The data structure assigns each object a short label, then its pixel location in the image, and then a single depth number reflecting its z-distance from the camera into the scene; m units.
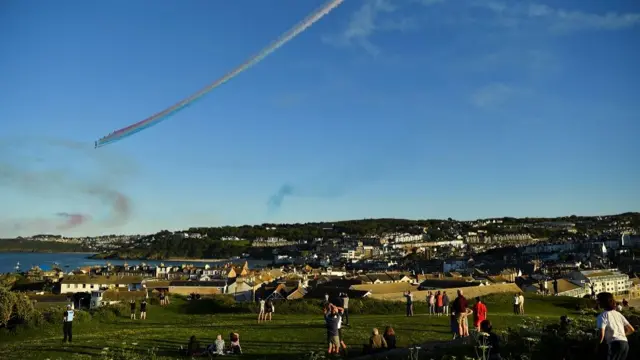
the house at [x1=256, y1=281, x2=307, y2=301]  42.19
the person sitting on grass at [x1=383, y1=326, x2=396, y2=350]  13.34
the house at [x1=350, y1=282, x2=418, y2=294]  38.17
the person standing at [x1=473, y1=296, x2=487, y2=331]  13.99
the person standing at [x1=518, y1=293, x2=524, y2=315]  24.03
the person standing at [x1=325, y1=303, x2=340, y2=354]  13.11
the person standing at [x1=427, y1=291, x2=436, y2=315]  22.14
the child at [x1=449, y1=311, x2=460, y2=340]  15.01
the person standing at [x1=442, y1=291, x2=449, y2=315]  22.25
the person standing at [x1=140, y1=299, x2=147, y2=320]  26.62
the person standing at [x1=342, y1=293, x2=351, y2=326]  19.17
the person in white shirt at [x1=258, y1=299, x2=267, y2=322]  20.92
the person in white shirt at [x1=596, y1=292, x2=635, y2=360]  7.95
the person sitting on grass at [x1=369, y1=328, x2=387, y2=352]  12.90
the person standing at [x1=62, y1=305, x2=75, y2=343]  16.52
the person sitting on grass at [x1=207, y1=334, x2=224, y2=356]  13.86
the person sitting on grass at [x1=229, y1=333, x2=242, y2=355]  14.11
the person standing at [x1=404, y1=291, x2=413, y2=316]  22.16
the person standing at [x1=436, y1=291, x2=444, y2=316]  21.89
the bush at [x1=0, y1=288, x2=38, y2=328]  24.97
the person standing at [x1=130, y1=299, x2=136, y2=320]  27.41
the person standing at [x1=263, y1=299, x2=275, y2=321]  21.97
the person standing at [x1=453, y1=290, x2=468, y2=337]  14.53
